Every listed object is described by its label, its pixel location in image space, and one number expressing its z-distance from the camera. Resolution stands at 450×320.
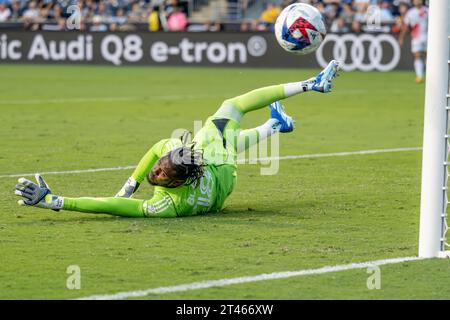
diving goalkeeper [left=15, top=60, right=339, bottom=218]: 16.02
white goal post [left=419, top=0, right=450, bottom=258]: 13.43
